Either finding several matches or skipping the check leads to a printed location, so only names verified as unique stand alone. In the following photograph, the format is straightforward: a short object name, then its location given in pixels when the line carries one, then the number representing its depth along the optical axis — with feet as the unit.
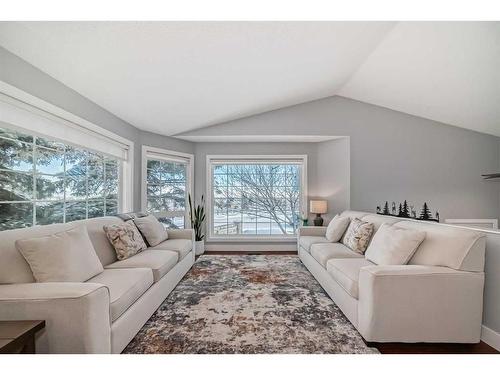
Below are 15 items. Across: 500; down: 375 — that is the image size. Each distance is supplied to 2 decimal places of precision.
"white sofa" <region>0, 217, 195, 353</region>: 4.15
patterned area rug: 5.61
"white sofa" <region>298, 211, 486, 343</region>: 5.55
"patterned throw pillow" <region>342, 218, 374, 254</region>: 8.86
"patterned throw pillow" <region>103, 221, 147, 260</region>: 7.90
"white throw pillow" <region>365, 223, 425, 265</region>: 6.59
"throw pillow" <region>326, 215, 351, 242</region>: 10.97
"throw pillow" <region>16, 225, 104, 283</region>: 5.10
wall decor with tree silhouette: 13.39
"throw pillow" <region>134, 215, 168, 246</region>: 9.74
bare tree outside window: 16.06
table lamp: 14.30
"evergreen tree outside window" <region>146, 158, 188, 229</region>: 13.83
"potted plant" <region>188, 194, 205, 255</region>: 14.75
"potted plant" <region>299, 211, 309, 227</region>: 15.26
